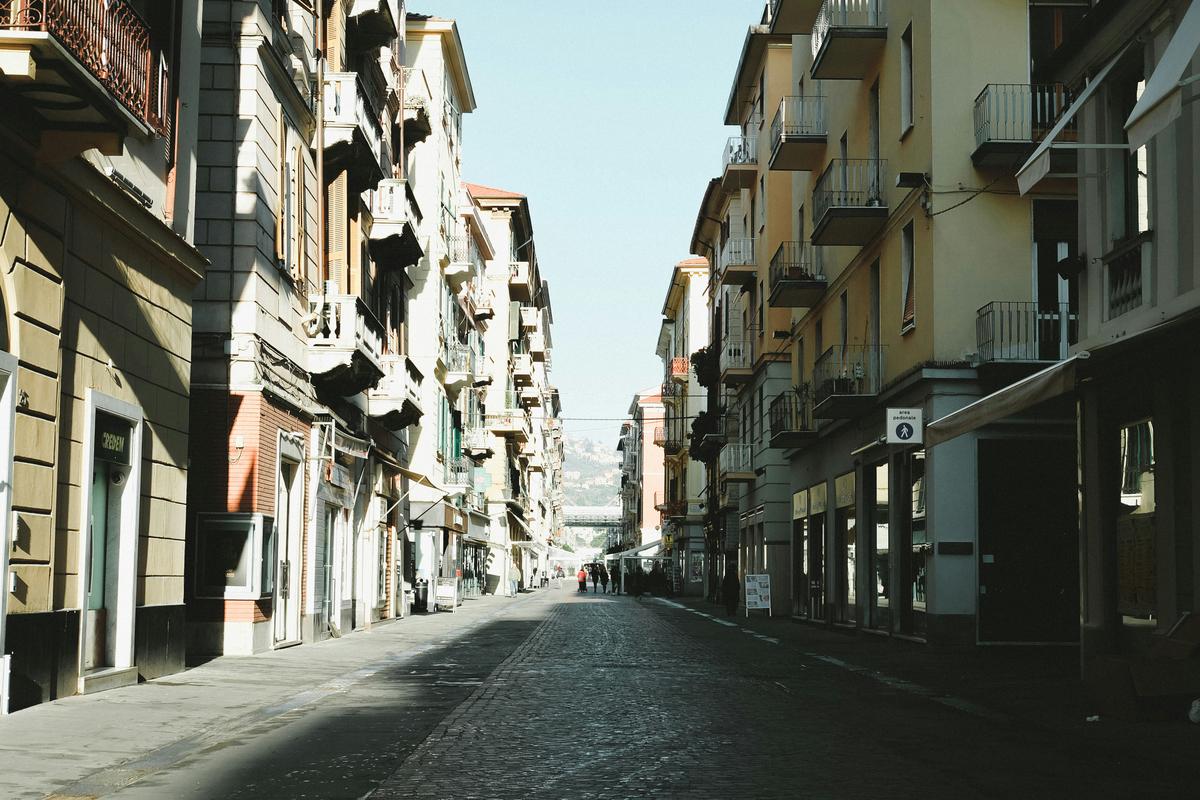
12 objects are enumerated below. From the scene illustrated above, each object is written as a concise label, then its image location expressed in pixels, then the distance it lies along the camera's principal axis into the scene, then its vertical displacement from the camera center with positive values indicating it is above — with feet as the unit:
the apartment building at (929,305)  74.64 +13.14
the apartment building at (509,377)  236.84 +28.63
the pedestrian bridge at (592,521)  610.24 +4.56
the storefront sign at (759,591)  126.00 -5.20
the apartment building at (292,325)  65.41 +10.70
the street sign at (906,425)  77.46 +5.96
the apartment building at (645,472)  391.86 +16.98
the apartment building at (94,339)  37.55 +5.90
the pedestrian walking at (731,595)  135.95 -6.02
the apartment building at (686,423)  252.62 +20.98
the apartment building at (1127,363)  44.04 +5.64
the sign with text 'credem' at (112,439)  45.34 +2.91
